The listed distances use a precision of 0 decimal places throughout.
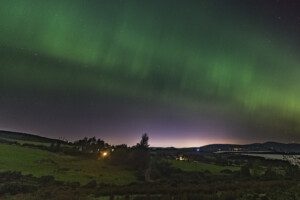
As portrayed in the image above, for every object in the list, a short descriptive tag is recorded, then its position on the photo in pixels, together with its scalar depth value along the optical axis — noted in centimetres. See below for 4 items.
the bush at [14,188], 1779
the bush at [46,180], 2208
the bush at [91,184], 2139
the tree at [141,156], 3381
